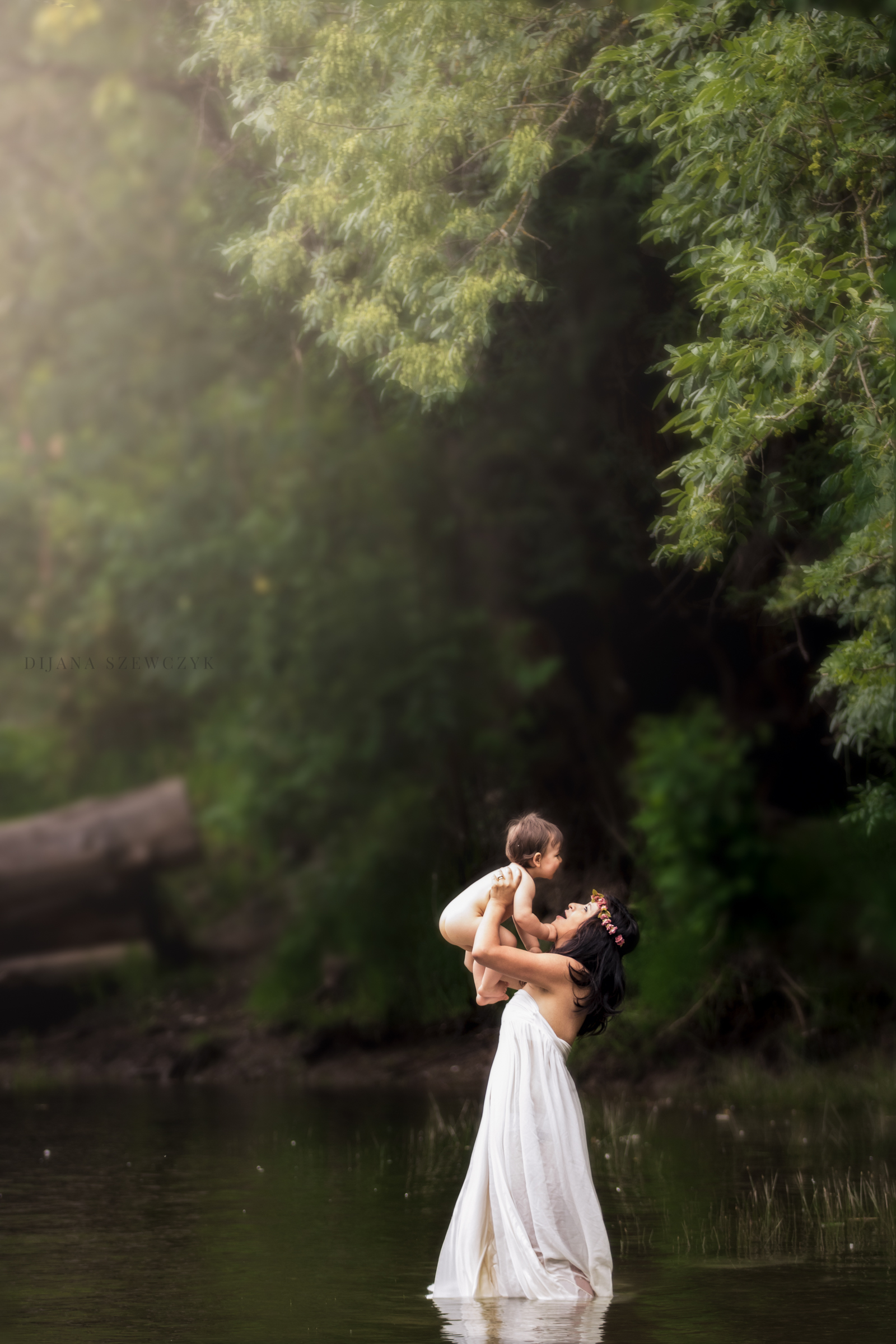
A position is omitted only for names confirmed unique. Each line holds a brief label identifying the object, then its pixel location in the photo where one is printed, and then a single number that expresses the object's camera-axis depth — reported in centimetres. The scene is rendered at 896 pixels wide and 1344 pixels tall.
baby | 1411
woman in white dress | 1390
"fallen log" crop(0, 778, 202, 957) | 4059
